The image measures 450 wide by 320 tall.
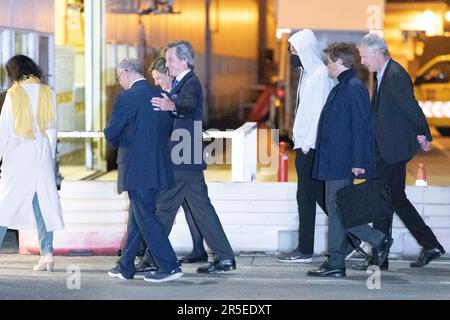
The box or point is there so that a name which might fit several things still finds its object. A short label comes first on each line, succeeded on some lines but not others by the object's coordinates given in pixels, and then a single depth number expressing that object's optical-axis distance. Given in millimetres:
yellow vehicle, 46125
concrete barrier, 20609
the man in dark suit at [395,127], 19062
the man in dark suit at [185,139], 18000
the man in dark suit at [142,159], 17297
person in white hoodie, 19344
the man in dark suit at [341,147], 18078
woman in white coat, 18375
